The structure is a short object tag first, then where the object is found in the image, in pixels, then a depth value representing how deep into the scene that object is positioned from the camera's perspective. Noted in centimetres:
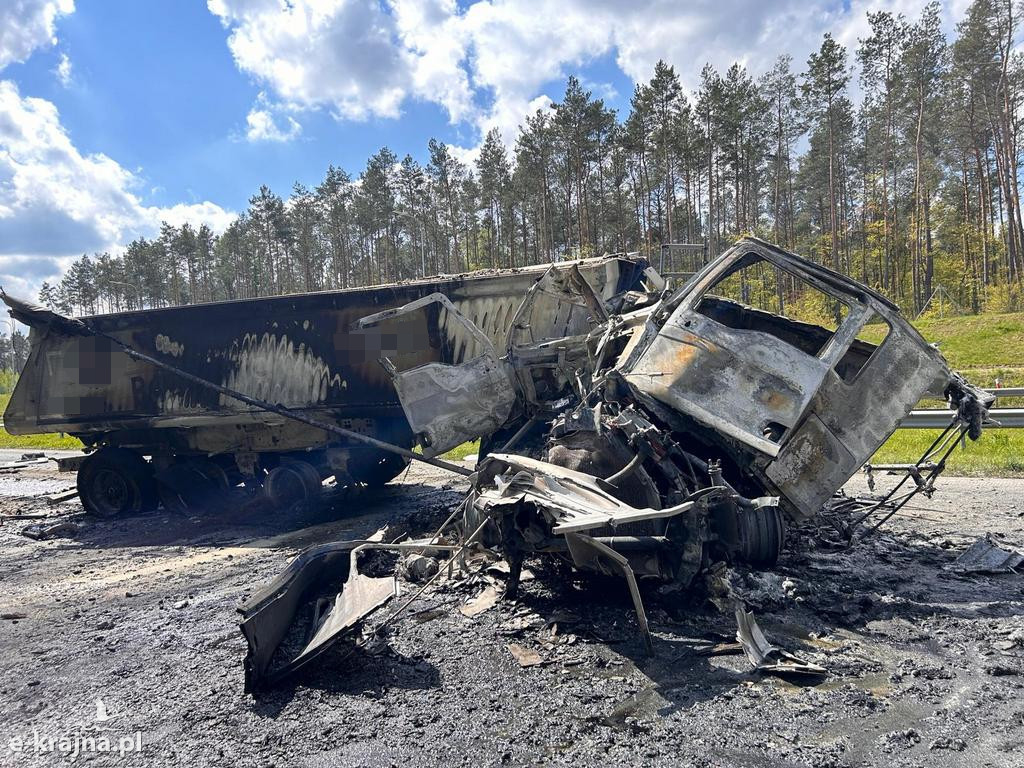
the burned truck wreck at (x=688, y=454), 329
